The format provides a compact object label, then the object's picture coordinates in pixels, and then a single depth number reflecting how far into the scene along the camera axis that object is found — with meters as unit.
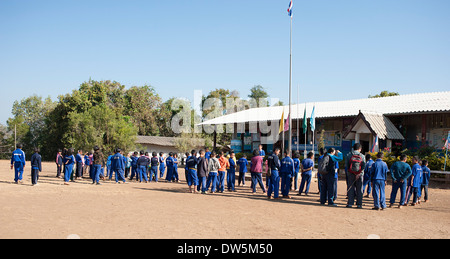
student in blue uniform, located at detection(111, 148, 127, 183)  17.06
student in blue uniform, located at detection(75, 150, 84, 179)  18.27
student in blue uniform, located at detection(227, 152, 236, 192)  14.88
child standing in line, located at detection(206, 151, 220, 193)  13.62
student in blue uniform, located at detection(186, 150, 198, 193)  13.70
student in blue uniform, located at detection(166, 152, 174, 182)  18.19
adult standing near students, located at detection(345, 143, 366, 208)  10.68
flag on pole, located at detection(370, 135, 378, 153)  19.91
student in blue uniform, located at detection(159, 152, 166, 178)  19.94
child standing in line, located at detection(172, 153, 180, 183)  18.37
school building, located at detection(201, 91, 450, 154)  20.39
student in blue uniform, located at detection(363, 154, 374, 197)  10.94
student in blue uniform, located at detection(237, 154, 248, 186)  16.30
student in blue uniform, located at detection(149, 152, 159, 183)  18.23
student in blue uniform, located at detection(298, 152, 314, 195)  13.44
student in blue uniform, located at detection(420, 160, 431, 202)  11.97
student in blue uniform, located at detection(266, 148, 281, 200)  12.26
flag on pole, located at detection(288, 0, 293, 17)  21.25
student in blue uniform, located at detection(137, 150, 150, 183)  17.78
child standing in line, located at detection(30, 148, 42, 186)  14.71
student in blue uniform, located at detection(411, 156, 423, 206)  11.22
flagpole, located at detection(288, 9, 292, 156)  20.42
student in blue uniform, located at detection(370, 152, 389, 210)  10.52
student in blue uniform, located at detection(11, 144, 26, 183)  14.99
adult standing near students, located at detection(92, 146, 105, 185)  16.66
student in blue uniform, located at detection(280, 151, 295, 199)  12.34
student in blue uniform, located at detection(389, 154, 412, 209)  10.65
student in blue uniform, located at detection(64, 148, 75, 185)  16.12
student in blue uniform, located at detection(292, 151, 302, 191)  14.00
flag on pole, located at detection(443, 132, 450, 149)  16.84
